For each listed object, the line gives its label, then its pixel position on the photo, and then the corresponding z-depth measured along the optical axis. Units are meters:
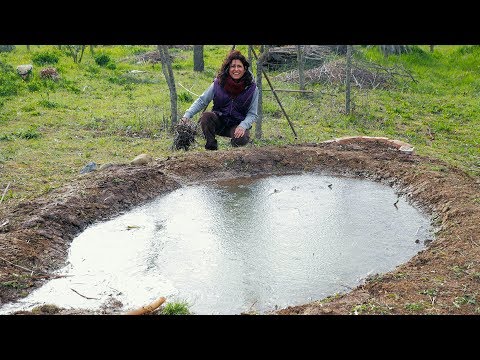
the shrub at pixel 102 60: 14.39
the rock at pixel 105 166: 7.23
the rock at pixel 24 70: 11.94
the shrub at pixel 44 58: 13.24
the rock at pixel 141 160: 7.48
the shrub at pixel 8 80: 11.16
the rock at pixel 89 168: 7.23
